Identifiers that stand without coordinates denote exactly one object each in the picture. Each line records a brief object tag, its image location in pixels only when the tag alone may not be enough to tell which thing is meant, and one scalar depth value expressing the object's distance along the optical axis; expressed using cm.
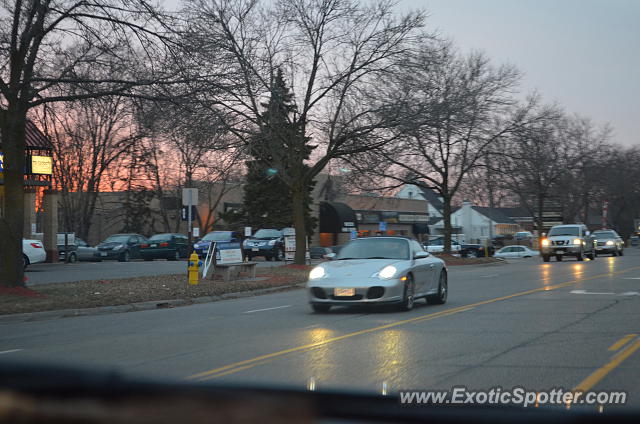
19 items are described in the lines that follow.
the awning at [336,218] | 6269
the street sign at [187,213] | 2240
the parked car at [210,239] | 4206
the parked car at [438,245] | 5640
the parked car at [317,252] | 4859
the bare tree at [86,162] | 4419
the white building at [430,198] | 10458
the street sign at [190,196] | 2209
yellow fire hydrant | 2156
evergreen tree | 2731
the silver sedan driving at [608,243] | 4850
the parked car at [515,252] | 5378
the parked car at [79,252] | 4069
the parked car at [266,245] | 4306
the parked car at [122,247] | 4231
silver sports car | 1338
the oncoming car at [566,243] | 4041
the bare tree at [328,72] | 2645
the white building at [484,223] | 10600
